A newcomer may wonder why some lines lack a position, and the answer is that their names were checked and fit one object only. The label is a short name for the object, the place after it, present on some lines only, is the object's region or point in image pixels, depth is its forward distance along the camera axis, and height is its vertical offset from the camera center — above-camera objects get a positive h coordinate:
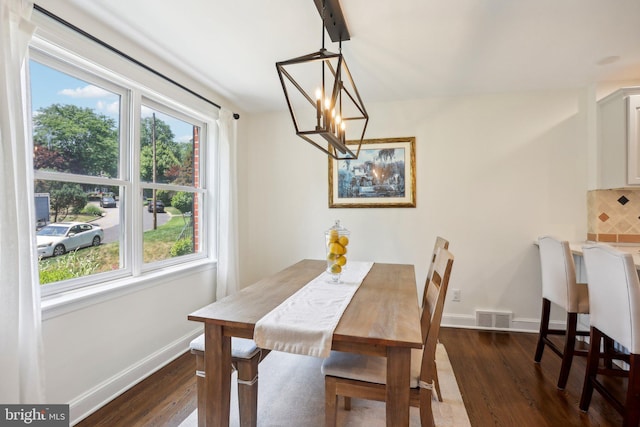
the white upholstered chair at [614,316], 1.52 -0.61
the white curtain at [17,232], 1.32 -0.10
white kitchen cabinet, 2.41 +0.57
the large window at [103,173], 1.71 +0.26
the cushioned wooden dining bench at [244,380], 1.45 -0.85
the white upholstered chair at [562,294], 2.02 -0.63
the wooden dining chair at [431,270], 1.83 -0.43
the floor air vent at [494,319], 3.01 -1.14
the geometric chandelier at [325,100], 1.32 +1.07
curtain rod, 1.57 +1.04
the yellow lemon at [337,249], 1.82 -0.25
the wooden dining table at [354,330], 1.13 -0.49
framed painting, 3.25 +0.35
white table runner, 1.17 -0.48
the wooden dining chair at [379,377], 1.28 -0.74
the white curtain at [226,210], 3.04 -0.01
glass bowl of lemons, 1.82 -0.28
